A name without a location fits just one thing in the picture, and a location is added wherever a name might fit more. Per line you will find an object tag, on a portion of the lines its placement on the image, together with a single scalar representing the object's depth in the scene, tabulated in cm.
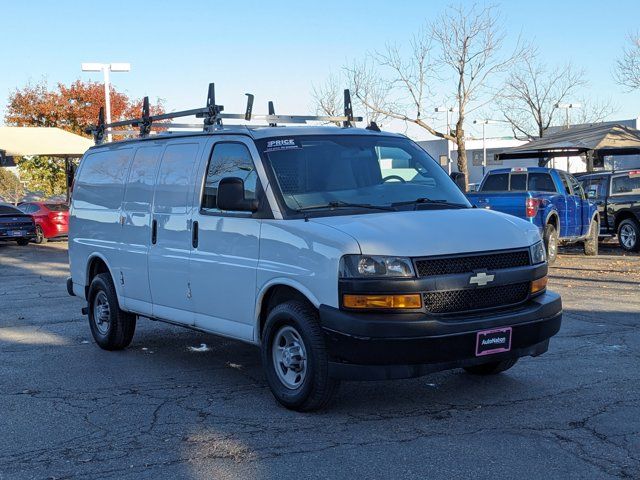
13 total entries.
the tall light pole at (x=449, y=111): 3322
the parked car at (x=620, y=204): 1958
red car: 2825
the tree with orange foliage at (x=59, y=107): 4478
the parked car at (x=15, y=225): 2672
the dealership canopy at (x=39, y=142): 3034
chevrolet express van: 568
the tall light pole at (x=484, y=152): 5275
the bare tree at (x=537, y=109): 4884
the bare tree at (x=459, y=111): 2862
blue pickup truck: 1650
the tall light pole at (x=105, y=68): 3064
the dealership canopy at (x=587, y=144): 2672
